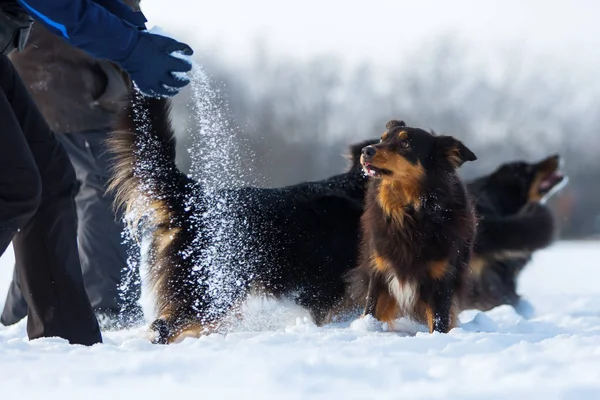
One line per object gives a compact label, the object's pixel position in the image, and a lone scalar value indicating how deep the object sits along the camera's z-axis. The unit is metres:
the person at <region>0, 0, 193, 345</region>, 5.54
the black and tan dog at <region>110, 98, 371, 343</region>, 7.51
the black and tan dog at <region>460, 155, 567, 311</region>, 11.05
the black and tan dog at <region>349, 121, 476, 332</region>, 7.56
